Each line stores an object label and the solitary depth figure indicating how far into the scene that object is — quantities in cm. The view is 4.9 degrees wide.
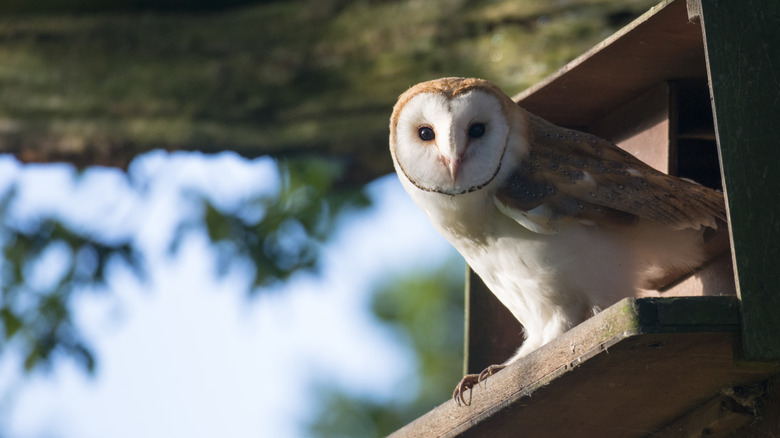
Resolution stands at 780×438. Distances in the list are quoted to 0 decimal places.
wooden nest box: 544
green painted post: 545
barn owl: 559
